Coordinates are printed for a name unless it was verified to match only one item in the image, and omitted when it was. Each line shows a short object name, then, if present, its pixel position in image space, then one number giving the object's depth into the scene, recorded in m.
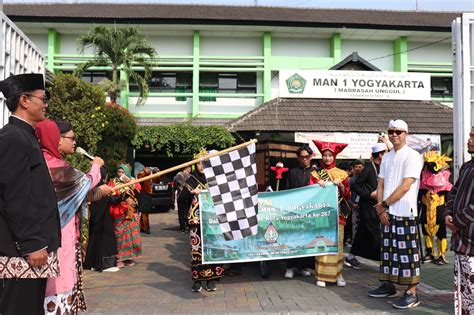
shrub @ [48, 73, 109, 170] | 8.38
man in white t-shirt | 5.27
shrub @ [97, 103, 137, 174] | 11.27
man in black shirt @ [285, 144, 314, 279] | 6.86
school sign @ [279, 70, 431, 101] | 18.61
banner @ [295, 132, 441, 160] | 17.77
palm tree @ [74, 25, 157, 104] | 21.97
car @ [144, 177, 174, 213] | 18.59
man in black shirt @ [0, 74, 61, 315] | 2.75
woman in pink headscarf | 3.62
